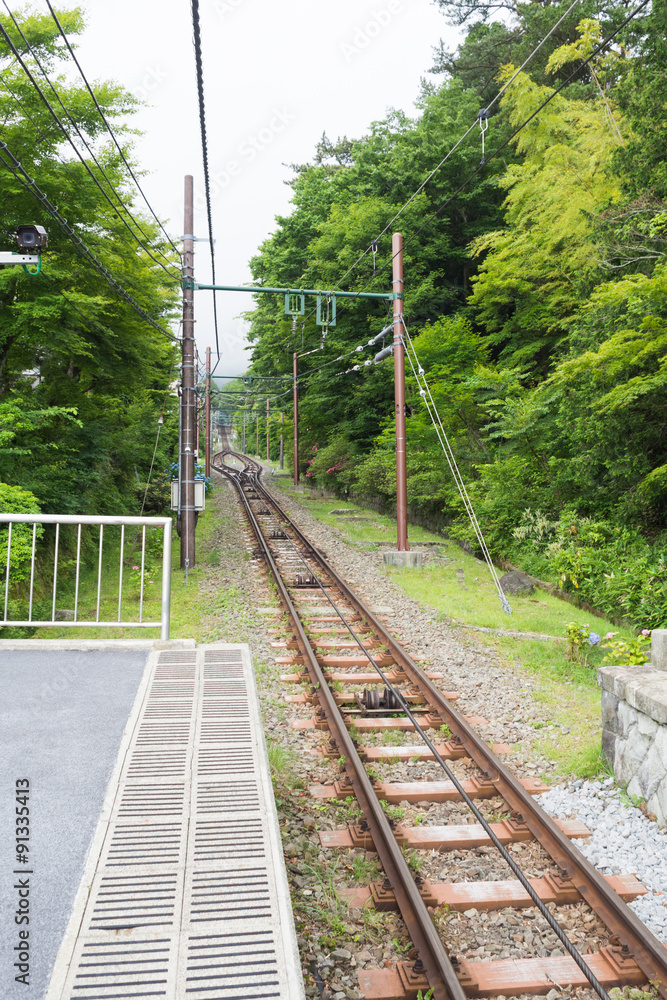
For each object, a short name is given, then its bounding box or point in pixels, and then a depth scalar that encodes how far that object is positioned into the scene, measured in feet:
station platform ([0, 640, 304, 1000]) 7.38
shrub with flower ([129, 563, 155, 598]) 37.75
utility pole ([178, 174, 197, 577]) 43.14
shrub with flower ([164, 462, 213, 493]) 47.64
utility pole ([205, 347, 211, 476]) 114.58
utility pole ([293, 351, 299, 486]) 109.29
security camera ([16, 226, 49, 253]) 22.59
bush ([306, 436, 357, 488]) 89.57
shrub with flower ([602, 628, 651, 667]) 18.80
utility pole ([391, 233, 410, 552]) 43.57
